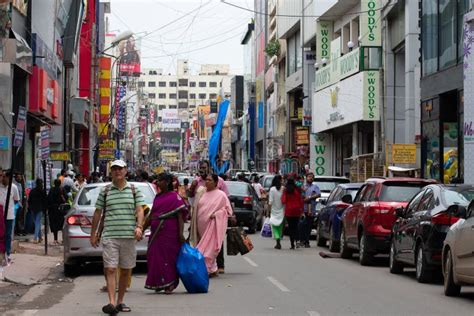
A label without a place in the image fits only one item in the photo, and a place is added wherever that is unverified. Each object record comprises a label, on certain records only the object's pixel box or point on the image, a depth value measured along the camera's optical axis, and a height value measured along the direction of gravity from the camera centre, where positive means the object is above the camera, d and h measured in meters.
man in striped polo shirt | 11.05 -0.69
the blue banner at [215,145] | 64.12 +1.61
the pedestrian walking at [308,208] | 23.83 -1.01
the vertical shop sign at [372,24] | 42.06 +6.43
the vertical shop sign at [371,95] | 41.72 +3.26
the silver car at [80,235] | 15.58 -1.11
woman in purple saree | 12.94 -0.91
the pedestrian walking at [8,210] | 17.47 -0.80
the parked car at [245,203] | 28.67 -1.04
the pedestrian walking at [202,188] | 15.34 -0.33
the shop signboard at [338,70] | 43.66 +5.04
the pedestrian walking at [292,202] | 22.11 -0.77
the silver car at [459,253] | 12.17 -1.11
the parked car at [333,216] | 21.85 -1.11
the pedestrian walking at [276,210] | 22.39 -0.98
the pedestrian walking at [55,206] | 24.02 -0.96
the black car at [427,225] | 14.26 -0.86
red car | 17.69 -0.78
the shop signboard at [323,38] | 54.38 +7.52
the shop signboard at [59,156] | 36.62 +0.47
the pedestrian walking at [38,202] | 23.76 -0.85
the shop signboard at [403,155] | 33.62 +0.50
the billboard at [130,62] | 135.75 +16.13
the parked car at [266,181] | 38.03 -0.50
